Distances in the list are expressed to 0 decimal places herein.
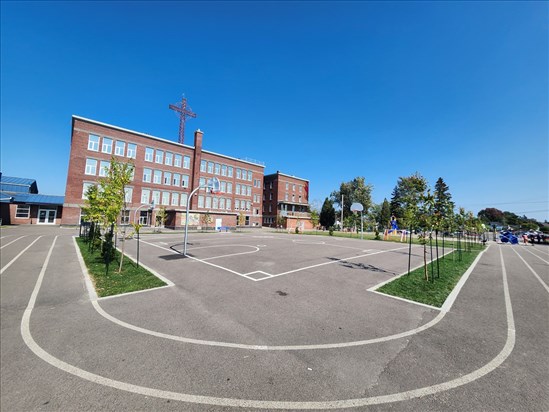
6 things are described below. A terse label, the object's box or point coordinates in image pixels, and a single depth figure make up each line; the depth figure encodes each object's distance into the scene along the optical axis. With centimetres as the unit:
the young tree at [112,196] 1038
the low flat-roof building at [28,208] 3906
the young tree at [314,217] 5447
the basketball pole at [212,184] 1742
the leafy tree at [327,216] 6400
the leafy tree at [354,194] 7112
